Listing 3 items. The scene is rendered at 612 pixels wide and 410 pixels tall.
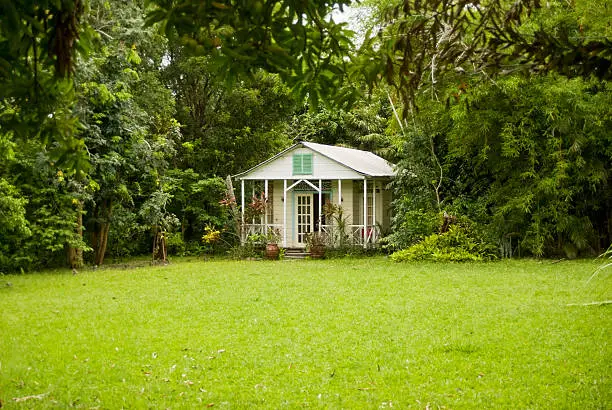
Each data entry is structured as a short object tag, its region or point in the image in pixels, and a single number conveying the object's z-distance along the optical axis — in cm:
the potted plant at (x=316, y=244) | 1855
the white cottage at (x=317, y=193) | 1950
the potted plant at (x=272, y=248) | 1878
